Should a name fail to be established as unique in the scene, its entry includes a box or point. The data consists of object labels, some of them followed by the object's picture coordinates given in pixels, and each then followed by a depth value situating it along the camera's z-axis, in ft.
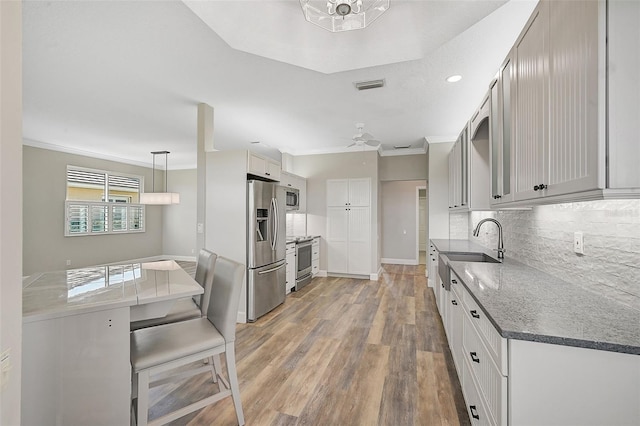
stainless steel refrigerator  11.48
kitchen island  4.13
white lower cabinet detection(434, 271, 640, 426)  3.02
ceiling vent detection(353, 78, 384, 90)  9.84
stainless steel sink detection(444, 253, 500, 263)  9.83
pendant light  19.62
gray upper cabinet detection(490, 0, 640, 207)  3.05
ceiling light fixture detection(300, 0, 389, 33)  5.30
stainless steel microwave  16.89
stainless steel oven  16.30
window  20.54
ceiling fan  13.15
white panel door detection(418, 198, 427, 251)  29.17
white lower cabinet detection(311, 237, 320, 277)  18.44
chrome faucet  8.64
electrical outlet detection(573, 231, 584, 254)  5.11
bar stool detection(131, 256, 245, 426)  4.83
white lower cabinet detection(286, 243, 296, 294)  15.35
